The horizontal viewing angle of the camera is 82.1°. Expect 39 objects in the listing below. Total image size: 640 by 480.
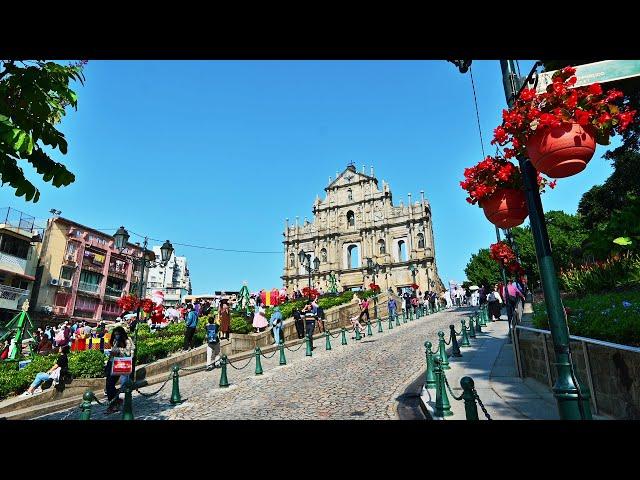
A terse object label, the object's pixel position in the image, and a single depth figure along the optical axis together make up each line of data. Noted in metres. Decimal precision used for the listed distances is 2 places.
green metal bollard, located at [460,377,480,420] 3.91
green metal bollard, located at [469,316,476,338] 13.59
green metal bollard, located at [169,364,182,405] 8.32
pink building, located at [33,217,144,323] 34.09
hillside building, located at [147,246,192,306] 73.71
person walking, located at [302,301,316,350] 14.26
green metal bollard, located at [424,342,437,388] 6.88
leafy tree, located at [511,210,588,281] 33.34
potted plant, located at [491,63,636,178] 2.73
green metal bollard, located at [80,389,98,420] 5.11
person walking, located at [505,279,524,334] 11.64
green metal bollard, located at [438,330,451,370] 8.73
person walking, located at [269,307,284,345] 15.17
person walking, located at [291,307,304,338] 17.44
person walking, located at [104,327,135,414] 8.11
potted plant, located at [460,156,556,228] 3.54
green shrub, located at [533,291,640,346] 4.58
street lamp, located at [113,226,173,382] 12.23
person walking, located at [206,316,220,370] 11.59
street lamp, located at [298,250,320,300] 25.95
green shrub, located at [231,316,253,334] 16.72
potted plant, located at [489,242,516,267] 11.04
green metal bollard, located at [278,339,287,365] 12.11
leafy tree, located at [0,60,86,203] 3.25
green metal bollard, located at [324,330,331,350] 14.29
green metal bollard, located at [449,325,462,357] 10.23
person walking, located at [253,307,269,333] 17.03
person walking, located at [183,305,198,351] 13.62
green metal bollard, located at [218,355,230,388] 9.47
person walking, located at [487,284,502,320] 17.95
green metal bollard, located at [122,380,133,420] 6.35
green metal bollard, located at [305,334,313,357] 13.25
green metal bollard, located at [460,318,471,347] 11.86
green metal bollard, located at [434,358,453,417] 5.24
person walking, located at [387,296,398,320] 20.65
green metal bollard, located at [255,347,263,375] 10.88
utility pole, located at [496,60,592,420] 2.57
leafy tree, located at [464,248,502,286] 39.94
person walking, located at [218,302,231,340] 14.20
